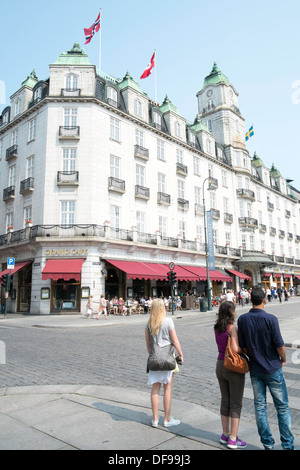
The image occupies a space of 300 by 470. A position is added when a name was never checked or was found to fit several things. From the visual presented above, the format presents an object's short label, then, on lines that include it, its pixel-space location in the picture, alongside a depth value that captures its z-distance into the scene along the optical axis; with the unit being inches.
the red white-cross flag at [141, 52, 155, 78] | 1119.6
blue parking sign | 829.8
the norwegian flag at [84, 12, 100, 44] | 1037.5
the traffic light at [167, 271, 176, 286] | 855.7
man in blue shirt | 125.7
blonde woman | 148.5
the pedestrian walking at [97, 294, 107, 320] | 765.3
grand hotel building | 917.8
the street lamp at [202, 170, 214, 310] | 979.9
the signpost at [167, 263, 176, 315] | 855.7
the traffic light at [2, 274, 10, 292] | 792.9
